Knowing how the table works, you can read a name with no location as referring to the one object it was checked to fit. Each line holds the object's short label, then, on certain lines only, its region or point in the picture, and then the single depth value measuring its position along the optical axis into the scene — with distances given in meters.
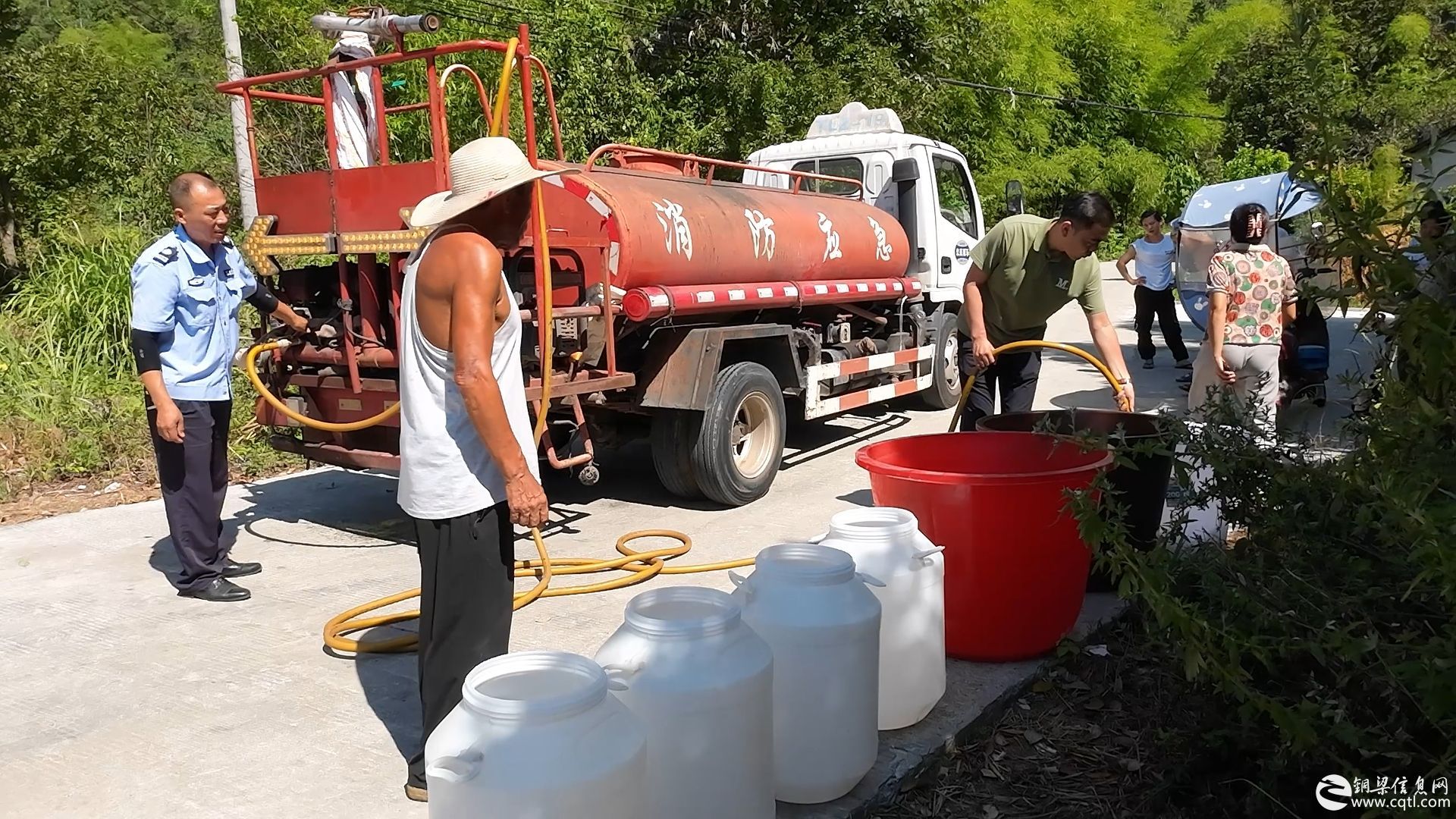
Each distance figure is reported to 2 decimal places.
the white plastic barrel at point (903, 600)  3.37
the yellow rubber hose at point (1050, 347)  4.92
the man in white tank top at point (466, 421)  2.86
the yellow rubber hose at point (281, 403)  5.36
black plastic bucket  4.50
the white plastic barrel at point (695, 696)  2.50
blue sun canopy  11.78
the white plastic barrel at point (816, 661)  2.90
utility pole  11.39
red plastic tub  3.70
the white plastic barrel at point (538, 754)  2.11
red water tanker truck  5.48
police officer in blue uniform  4.77
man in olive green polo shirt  5.41
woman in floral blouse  5.97
